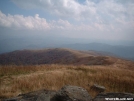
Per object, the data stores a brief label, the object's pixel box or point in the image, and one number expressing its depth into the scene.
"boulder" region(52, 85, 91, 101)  5.27
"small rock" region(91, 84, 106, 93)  8.74
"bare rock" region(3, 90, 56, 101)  5.32
